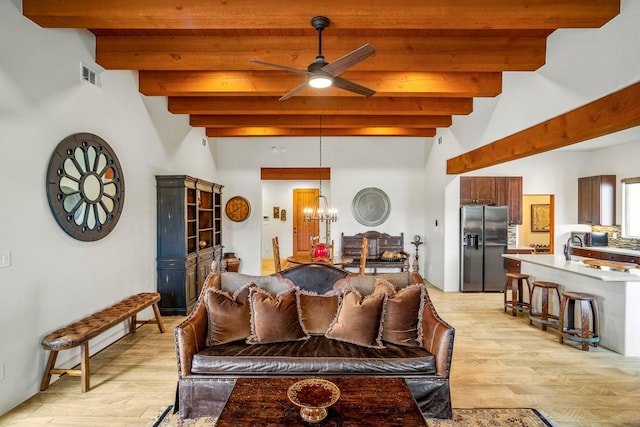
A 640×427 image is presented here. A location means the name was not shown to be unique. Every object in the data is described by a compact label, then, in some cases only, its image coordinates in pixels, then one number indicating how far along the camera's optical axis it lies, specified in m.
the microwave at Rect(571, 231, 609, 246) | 6.30
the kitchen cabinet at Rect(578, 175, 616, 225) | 6.09
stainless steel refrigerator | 6.25
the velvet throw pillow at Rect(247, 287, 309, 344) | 2.74
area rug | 2.39
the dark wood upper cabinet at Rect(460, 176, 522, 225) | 6.38
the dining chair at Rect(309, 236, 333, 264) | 4.84
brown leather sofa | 2.43
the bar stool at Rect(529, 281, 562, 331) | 4.30
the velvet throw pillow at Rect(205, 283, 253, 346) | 2.74
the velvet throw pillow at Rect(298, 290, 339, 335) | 2.93
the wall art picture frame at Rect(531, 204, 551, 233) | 8.02
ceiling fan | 2.50
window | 5.87
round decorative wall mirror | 3.01
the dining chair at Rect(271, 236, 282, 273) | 5.12
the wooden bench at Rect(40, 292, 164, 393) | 2.74
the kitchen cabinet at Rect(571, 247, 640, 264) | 5.31
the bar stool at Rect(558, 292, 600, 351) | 3.71
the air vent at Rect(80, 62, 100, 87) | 3.37
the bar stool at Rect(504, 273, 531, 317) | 4.91
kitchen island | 3.54
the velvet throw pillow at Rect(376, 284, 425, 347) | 2.71
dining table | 5.15
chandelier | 5.44
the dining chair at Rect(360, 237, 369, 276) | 4.98
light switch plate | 2.54
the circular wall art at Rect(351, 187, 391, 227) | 7.58
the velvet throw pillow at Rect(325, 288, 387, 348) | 2.69
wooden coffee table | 1.68
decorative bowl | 1.67
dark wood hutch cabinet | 4.87
